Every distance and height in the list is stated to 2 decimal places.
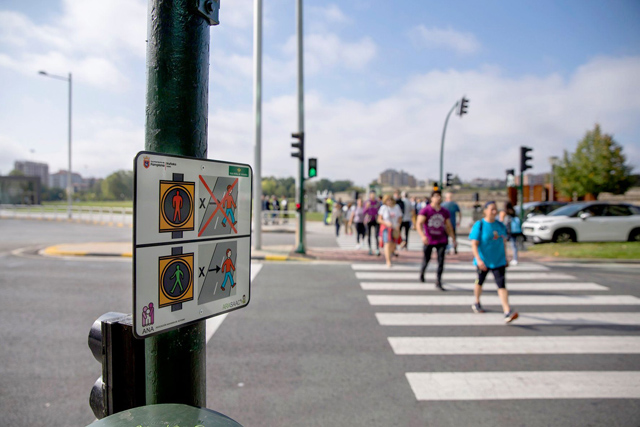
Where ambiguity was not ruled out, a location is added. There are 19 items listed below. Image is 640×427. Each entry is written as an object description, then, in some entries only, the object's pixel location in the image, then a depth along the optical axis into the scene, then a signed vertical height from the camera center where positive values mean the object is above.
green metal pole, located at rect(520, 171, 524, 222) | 16.11 +0.43
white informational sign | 1.28 -0.12
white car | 15.74 -0.64
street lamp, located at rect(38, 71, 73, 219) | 28.83 +1.28
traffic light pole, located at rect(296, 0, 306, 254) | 13.34 +2.73
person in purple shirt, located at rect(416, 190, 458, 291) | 8.37 -0.40
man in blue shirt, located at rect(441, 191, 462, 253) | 11.53 +0.05
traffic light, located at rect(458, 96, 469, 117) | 23.64 +5.65
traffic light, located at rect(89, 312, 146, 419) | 1.53 -0.60
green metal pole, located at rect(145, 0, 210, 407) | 1.44 +0.33
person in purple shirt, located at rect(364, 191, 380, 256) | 12.97 -0.21
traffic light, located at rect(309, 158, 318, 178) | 13.55 +1.26
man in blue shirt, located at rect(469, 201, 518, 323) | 6.21 -0.62
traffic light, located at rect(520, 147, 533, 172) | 16.39 +1.96
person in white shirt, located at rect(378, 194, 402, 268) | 10.66 -0.43
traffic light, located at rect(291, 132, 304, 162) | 13.10 +1.87
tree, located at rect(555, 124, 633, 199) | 40.59 +3.97
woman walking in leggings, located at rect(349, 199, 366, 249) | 14.67 -0.58
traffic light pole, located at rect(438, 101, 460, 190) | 25.03 +4.24
